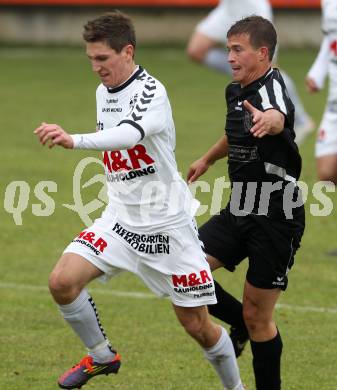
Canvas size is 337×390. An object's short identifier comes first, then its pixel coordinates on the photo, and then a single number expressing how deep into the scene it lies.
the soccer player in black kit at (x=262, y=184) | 12.94
